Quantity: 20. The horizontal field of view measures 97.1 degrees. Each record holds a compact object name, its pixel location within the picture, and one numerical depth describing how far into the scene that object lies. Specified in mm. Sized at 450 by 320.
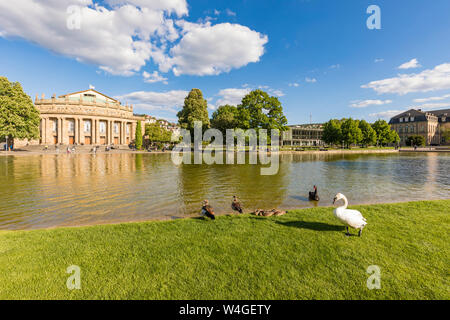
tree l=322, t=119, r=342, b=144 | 86762
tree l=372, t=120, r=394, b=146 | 97500
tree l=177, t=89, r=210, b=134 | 58688
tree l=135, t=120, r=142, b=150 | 68250
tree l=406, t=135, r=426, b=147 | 108400
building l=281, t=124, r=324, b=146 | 116469
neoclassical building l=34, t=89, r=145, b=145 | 68750
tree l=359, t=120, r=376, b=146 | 91000
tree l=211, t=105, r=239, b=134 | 54559
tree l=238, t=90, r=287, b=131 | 52156
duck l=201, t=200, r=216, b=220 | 7863
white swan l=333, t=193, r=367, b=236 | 6164
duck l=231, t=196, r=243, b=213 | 8711
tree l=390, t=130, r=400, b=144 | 100662
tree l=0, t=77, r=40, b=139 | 43312
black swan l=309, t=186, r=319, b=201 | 12397
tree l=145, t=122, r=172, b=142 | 70750
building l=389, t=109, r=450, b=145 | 119206
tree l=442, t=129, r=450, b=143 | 102438
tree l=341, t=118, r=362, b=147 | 83000
